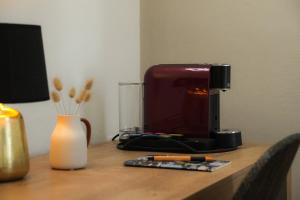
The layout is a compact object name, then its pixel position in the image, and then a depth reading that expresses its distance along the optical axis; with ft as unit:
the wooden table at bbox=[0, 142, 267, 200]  5.12
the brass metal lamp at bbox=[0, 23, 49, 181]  5.20
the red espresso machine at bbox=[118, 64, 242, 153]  6.87
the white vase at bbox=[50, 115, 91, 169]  5.90
